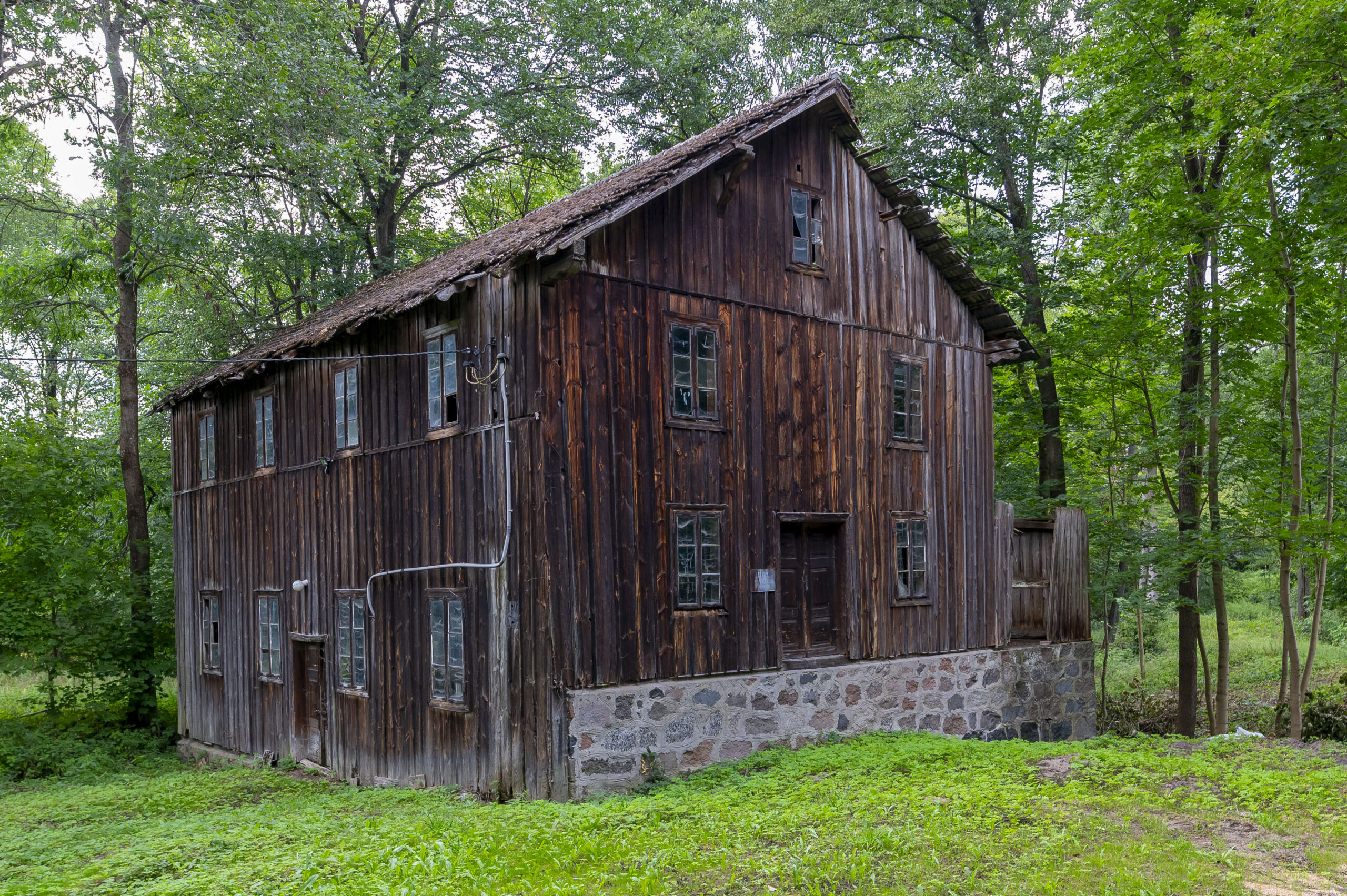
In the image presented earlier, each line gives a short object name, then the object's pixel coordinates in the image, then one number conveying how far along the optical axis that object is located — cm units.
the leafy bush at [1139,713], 1889
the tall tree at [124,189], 1798
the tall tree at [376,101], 1808
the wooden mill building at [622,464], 1125
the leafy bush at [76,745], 1811
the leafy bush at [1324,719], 1636
